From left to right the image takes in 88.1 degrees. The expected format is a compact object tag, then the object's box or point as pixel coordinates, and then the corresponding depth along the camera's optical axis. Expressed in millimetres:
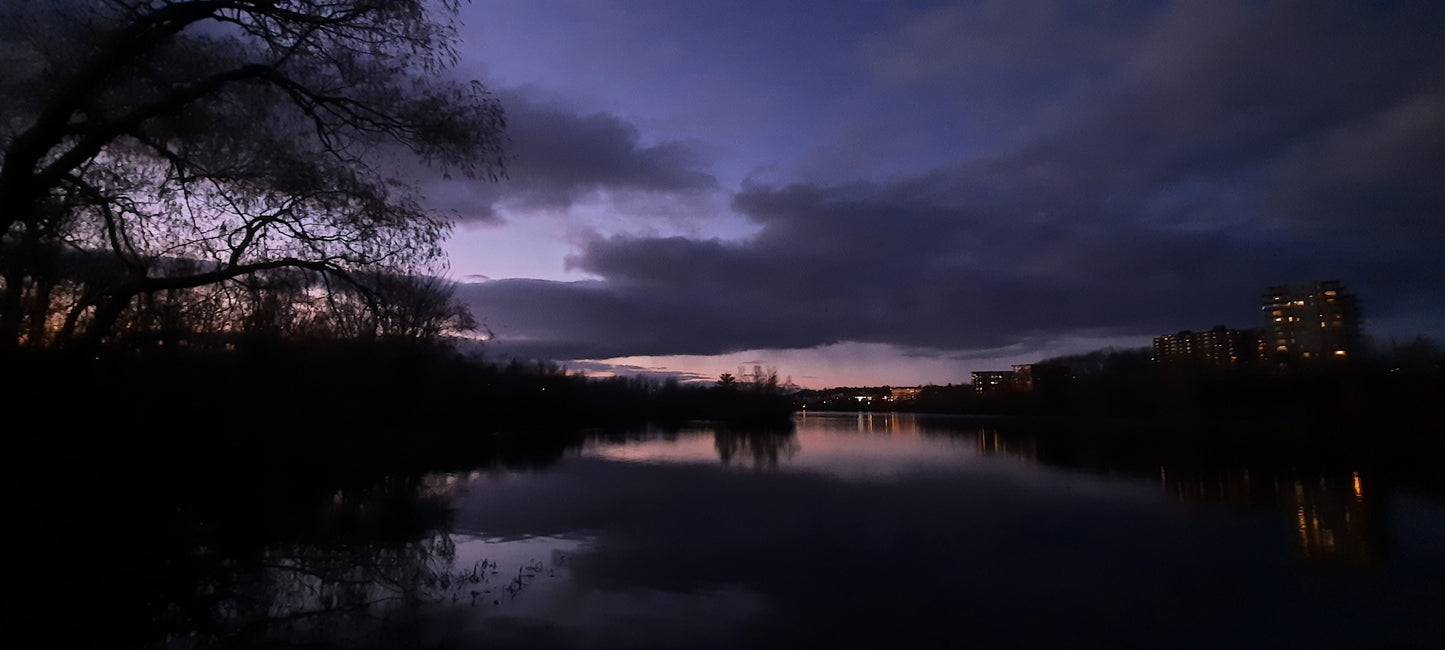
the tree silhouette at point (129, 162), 6641
